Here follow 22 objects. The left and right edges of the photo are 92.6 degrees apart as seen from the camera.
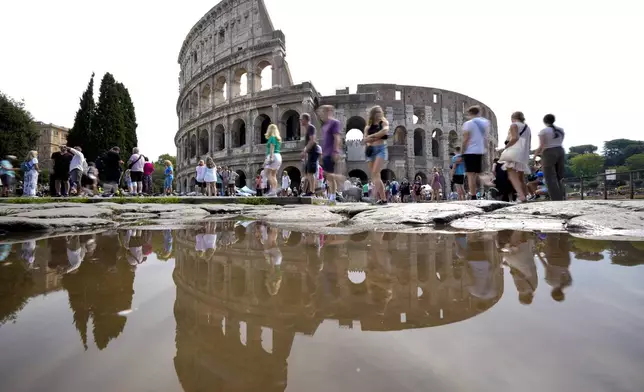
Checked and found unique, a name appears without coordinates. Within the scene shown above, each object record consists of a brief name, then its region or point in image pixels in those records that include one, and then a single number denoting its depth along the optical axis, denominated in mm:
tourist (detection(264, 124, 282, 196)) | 7602
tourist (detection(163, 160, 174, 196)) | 12734
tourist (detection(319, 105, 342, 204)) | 6129
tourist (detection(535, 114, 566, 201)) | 5320
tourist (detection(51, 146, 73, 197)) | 8719
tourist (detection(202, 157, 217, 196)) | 11067
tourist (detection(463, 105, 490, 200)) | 5289
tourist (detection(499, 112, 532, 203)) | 5305
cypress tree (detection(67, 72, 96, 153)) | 30094
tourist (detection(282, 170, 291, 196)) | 14923
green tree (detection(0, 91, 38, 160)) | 26375
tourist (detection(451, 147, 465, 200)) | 8000
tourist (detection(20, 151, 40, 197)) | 9383
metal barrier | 9030
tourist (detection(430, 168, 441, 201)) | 12364
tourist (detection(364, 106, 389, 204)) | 5352
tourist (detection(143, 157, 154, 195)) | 11375
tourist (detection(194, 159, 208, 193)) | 11742
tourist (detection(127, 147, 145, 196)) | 9694
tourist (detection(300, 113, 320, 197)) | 6605
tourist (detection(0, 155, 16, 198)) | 10086
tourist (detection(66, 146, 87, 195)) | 8490
